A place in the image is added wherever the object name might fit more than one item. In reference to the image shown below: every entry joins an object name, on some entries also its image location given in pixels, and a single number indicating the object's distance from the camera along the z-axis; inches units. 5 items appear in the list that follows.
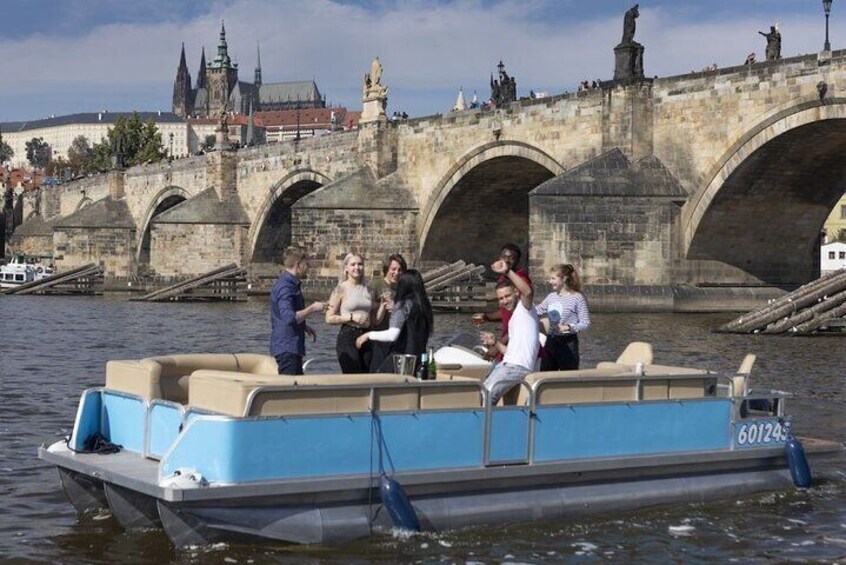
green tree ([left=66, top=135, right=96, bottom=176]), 4665.4
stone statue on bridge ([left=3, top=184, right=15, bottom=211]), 4084.6
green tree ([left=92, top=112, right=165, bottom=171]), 3649.1
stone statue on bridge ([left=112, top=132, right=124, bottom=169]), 2792.3
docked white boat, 2212.6
